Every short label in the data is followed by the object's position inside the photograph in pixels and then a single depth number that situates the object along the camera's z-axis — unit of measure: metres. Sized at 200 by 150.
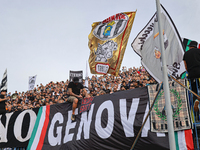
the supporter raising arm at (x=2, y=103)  10.06
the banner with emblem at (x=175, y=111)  5.11
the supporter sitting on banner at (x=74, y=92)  7.74
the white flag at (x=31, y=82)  21.41
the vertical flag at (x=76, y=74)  13.34
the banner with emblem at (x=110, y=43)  8.27
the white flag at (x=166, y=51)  5.60
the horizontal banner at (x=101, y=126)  5.86
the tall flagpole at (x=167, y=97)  4.04
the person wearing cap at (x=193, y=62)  5.35
